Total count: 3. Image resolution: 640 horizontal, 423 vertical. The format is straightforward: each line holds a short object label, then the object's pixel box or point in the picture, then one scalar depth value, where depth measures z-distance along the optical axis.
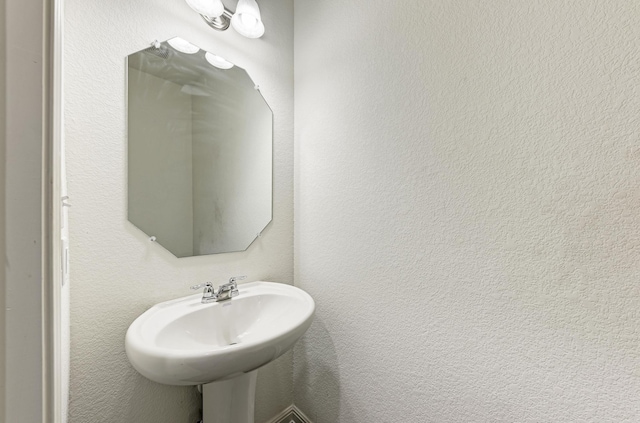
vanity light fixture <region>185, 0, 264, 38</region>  0.94
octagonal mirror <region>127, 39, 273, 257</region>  0.86
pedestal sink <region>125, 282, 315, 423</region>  0.60
